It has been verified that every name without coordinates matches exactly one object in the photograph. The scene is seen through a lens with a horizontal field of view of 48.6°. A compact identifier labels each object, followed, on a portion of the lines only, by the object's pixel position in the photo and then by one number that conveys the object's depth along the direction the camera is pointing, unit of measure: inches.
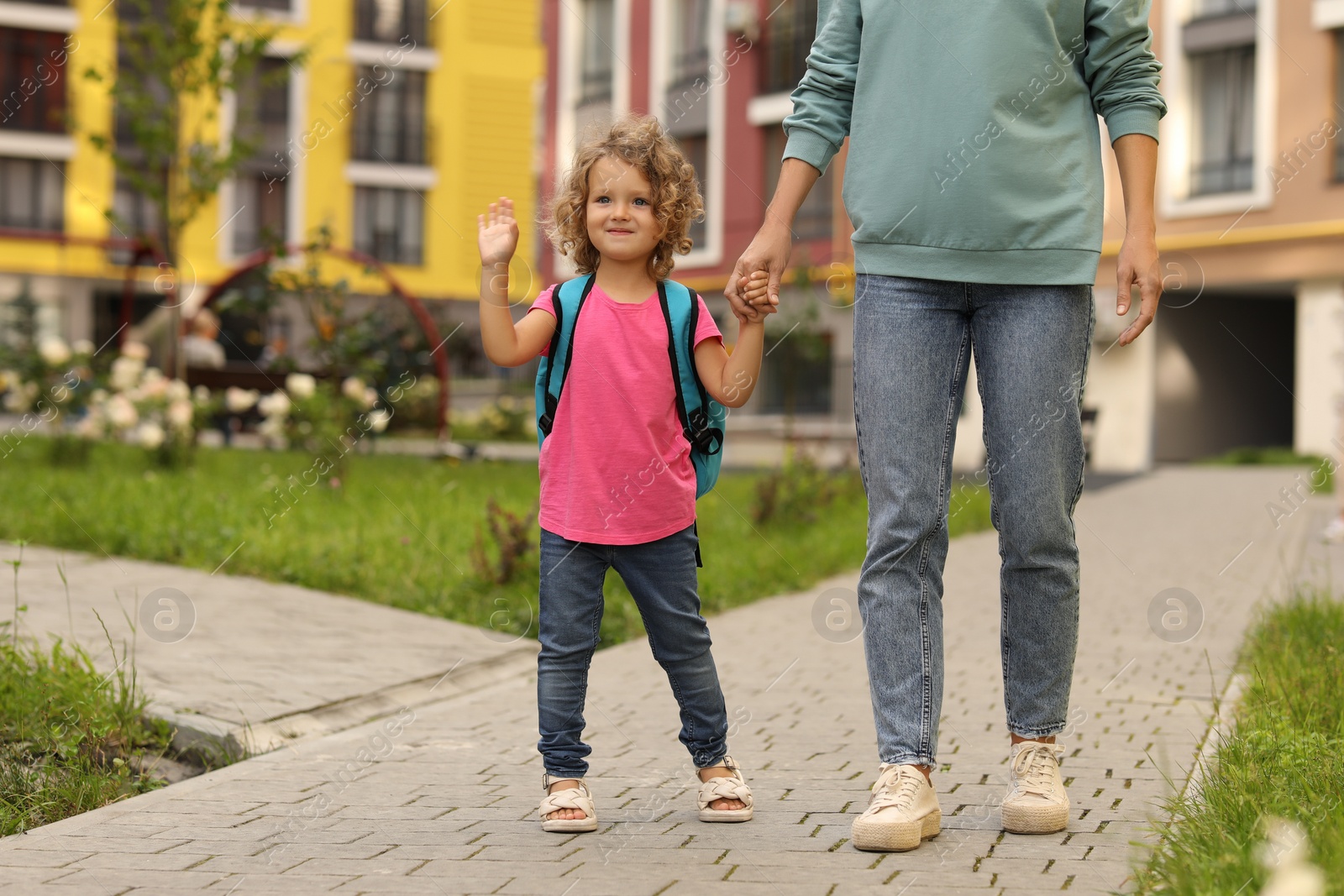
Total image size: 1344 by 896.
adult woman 125.1
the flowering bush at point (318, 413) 408.8
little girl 131.8
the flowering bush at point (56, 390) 434.9
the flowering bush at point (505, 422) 802.8
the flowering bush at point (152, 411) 418.9
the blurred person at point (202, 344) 601.9
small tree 447.8
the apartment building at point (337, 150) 1389.0
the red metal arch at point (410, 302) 494.0
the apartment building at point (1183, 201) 836.6
